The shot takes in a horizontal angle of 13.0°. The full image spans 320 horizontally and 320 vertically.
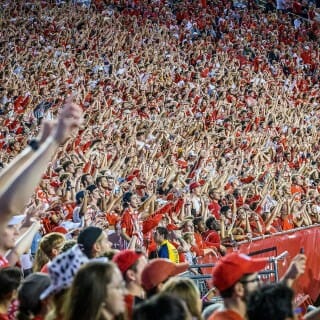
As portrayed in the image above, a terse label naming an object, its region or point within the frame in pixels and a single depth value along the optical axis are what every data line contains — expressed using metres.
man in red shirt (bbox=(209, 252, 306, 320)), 6.30
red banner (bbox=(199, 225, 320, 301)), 14.78
